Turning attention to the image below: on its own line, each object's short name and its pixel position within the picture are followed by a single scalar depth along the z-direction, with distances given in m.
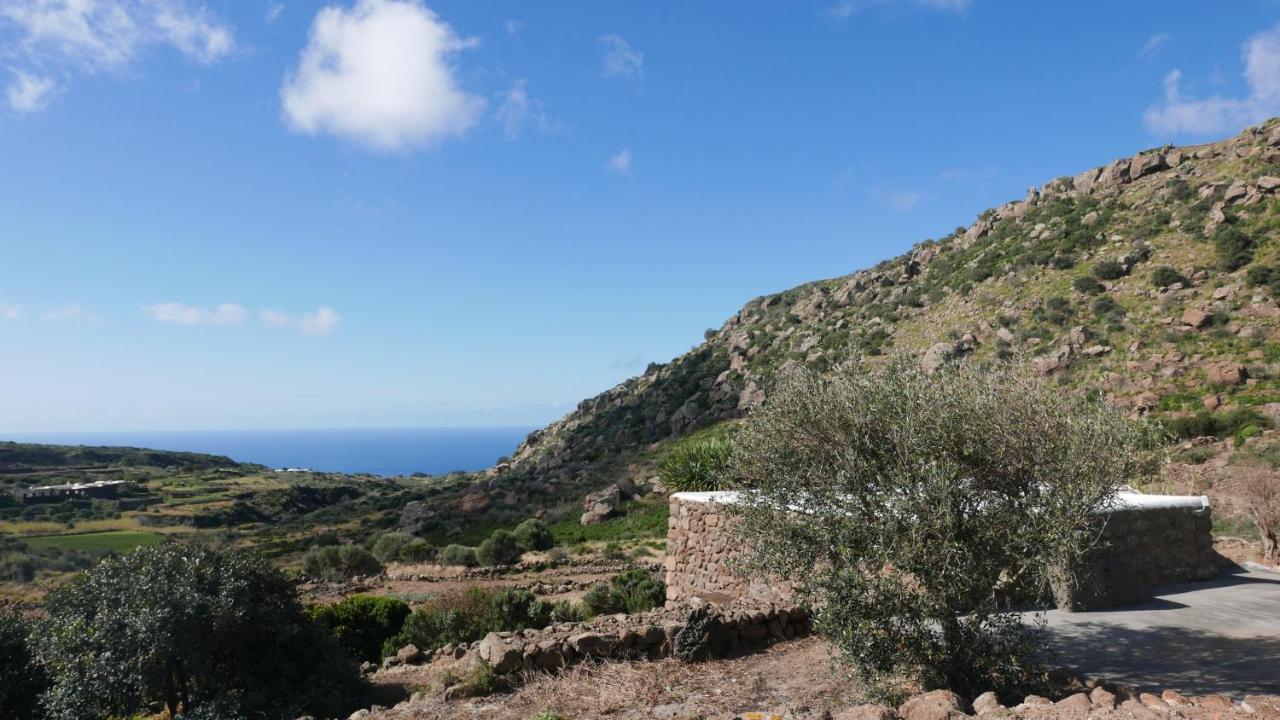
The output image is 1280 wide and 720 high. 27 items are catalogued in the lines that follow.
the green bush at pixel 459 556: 27.12
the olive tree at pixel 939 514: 6.08
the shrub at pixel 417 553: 28.97
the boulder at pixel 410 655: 11.45
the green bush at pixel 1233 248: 29.92
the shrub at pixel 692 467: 18.25
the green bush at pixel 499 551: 27.19
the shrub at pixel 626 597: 14.86
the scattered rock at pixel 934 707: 5.60
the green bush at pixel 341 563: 26.52
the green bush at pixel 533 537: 28.52
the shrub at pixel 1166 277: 31.06
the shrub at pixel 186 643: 7.66
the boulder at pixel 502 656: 8.25
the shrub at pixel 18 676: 8.59
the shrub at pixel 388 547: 29.77
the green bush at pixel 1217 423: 21.58
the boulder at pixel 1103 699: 5.52
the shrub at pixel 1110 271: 34.56
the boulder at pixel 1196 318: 27.64
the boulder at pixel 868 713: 5.68
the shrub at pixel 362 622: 12.12
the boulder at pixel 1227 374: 24.03
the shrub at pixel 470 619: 12.55
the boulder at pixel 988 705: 5.61
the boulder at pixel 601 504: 33.88
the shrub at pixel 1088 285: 34.34
